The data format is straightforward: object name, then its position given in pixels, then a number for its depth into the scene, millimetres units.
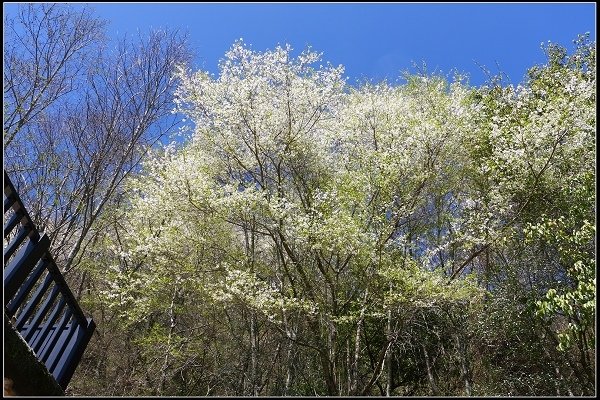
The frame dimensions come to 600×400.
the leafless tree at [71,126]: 7832
